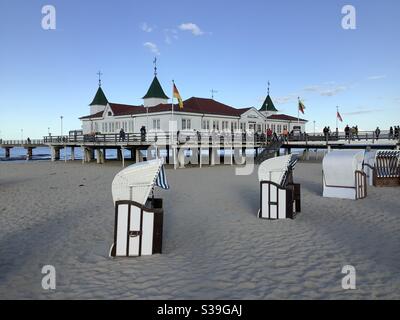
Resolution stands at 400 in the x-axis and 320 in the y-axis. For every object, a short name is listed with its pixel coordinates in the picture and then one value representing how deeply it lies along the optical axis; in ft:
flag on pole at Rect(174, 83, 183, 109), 81.78
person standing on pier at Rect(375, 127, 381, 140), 99.66
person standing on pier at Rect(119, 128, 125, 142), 100.22
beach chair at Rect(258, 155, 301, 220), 31.30
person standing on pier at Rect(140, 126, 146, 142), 95.61
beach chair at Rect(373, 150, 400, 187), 54.13
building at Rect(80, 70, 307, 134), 102.89
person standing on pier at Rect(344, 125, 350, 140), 103.20
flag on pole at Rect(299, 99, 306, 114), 115.33
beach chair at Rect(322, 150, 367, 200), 41.39
